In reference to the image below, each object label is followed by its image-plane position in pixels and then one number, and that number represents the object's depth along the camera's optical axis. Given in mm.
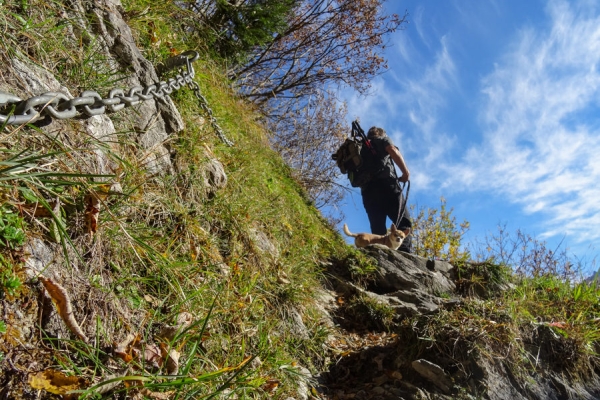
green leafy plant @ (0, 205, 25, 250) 1319
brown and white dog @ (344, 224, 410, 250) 7016
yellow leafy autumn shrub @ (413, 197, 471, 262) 14820
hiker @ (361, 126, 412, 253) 7793
